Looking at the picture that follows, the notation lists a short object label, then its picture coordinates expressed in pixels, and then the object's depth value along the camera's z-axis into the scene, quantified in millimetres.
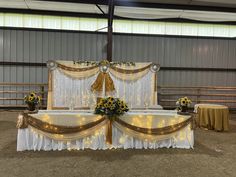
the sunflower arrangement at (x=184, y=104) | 3635
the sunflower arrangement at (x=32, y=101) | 3356
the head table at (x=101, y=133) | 3267
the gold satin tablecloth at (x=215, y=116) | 4743
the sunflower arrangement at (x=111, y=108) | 3326
